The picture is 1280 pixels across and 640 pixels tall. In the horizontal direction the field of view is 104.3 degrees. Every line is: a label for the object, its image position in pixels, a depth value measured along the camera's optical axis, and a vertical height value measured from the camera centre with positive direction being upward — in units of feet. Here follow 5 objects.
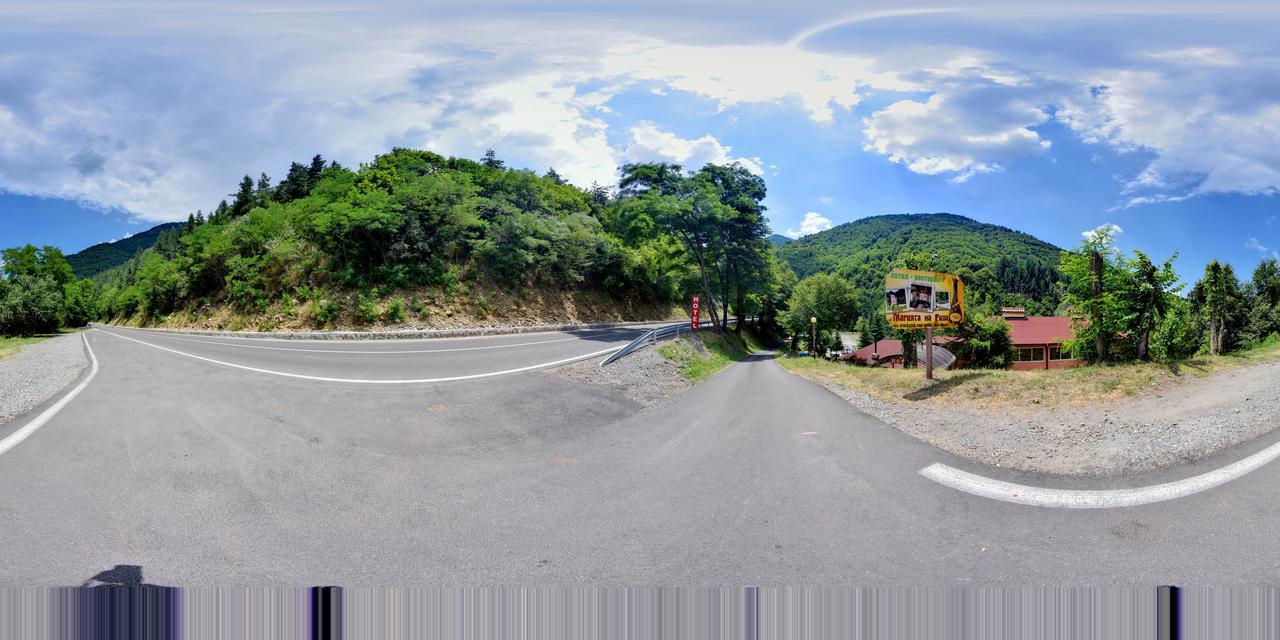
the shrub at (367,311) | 69.36 +1.28
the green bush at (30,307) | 111.61 +3.23
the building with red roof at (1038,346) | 84.99 -4.58
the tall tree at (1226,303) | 53.42 +2.73
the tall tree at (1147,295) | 27.22 +1.34
